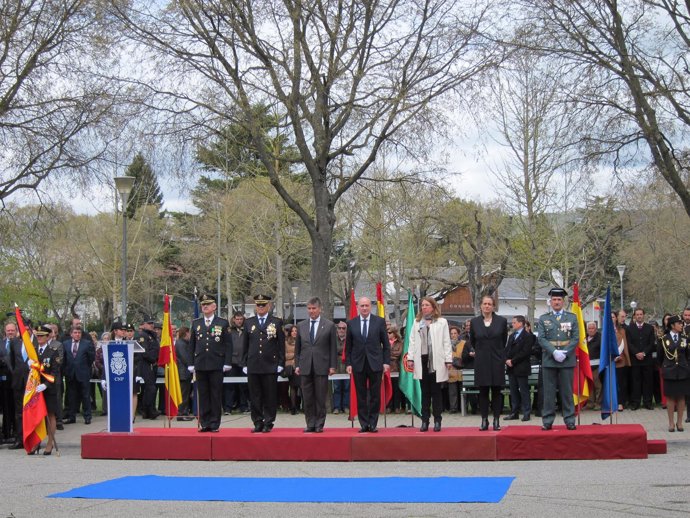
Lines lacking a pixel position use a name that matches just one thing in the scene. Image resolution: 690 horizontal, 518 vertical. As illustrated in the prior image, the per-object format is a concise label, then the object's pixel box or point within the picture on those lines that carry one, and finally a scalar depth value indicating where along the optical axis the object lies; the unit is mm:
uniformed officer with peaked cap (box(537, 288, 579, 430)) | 13224
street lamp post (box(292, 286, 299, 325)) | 58047
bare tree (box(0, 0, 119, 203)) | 20297
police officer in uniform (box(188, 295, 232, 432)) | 14250
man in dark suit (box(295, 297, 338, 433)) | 13977
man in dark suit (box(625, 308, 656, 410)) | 18984
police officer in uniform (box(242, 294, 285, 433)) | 14016
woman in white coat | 13453
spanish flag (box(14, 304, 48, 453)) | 15039
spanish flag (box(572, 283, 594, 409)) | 14289
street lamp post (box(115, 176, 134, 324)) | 21828
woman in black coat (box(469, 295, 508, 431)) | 13391
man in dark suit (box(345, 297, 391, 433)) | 13773
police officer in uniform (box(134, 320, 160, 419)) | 19938
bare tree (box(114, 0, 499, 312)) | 18938
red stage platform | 12383
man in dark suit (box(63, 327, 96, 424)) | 19938
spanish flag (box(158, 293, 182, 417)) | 16000
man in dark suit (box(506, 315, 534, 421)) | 17734
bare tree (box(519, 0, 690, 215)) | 18578
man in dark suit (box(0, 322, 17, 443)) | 15953
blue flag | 14898
